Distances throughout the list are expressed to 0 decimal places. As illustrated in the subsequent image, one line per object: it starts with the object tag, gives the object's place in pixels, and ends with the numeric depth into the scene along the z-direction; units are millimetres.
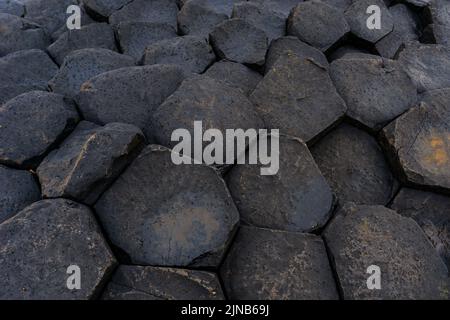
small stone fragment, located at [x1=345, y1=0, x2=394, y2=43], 2045
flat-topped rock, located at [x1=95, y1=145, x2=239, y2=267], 1208
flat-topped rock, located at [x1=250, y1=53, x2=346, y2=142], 1520
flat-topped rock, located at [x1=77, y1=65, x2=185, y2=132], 1459
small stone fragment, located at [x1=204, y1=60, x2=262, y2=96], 1689
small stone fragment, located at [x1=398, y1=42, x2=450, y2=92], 1856
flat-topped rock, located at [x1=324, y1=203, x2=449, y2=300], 1207
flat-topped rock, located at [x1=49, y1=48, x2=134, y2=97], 1686
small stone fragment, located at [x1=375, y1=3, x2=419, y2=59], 2073
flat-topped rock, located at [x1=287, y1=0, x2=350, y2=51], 1938
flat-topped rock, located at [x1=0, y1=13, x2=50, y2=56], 2198
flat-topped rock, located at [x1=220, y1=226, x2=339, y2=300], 1194
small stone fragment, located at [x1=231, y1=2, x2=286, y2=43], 2003
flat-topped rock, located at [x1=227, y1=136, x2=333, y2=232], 1350
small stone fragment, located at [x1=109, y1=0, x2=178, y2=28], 2193
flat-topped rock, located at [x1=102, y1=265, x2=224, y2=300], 1135
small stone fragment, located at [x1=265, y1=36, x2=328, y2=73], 1833
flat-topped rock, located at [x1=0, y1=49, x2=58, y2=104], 1783
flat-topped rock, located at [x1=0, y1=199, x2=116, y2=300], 1081
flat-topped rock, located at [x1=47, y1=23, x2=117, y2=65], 2076
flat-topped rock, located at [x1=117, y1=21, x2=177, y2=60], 2031
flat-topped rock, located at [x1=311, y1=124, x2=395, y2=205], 1561
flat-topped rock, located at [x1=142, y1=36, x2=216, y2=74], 1781
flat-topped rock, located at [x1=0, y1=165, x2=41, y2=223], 1324
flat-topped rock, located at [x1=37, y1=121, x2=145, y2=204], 1220
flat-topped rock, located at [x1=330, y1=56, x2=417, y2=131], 1610
